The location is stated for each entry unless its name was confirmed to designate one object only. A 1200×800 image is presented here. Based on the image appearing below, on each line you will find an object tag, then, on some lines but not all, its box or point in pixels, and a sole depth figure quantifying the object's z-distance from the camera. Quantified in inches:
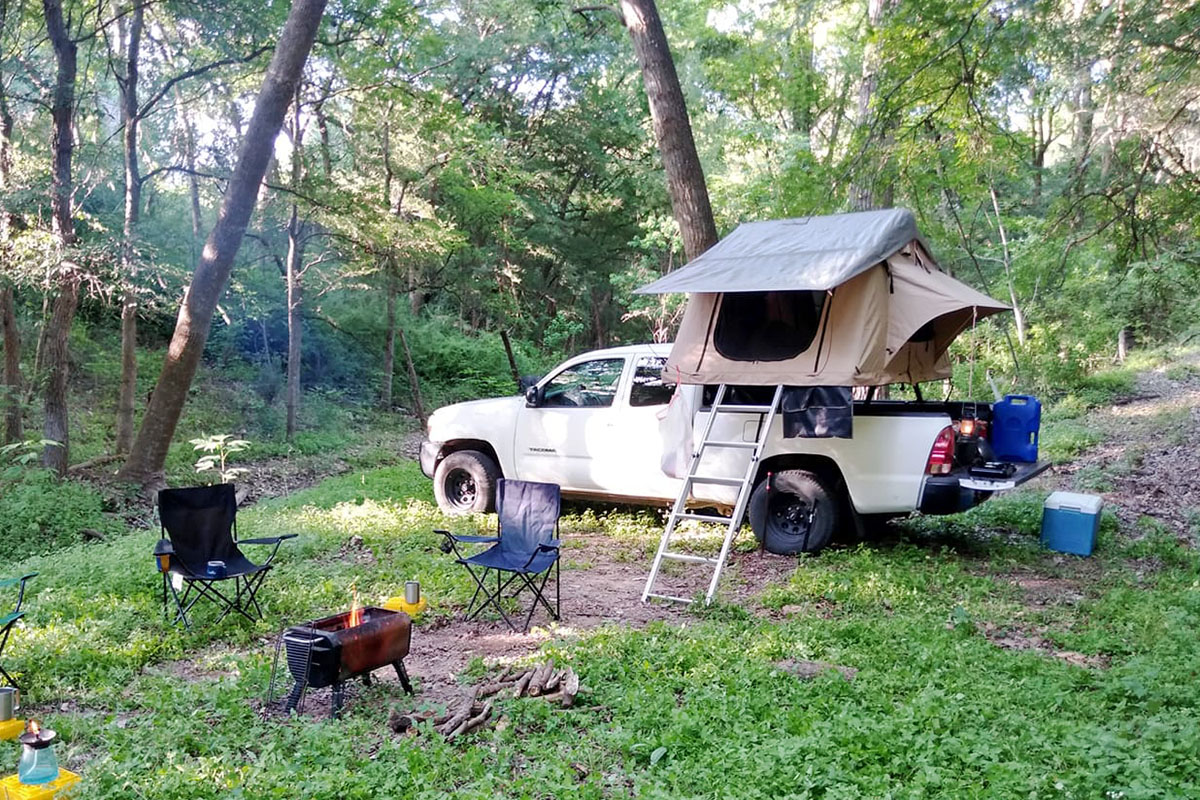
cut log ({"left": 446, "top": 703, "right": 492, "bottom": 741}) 142.1
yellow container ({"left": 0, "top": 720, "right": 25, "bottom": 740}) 137.9
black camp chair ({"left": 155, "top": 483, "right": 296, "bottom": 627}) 208.2
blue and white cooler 257.3
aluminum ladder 226.2
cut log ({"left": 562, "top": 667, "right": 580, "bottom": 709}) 154.6
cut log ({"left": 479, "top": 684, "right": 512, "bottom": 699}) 160.9
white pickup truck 245.8
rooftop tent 247.4
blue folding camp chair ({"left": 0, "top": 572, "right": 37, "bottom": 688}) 163.6
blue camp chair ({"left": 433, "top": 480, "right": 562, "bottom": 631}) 206.1
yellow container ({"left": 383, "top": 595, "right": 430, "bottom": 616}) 200.5
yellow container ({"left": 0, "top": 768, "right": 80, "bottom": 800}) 112.1
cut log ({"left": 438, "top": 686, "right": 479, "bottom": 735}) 144.4
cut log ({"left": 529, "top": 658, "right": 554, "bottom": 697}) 159.9
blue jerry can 266.4
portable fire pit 148.5
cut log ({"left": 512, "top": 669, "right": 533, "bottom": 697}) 159.5
